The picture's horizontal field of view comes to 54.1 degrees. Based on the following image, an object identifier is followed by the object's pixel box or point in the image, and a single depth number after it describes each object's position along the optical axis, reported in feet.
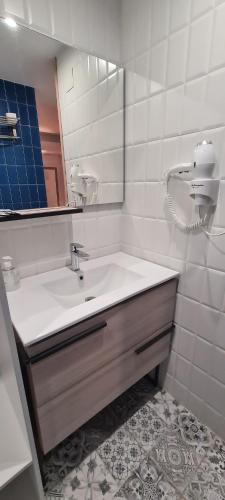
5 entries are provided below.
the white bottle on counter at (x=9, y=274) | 2.80
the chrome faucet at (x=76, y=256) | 3.35
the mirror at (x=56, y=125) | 2.70
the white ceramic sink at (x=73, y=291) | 2.21
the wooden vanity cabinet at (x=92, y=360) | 2.21
